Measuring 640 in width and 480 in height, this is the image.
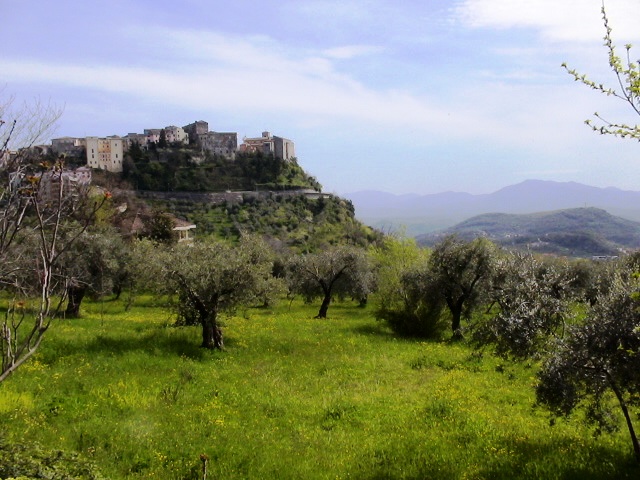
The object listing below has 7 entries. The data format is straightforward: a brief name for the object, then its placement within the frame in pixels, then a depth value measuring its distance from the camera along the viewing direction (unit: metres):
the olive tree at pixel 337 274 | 41.66
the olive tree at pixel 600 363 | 9.27
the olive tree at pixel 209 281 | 21.36
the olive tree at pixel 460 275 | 29.97
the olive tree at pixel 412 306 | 31.25
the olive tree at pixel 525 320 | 11.67
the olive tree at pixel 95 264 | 29.73
